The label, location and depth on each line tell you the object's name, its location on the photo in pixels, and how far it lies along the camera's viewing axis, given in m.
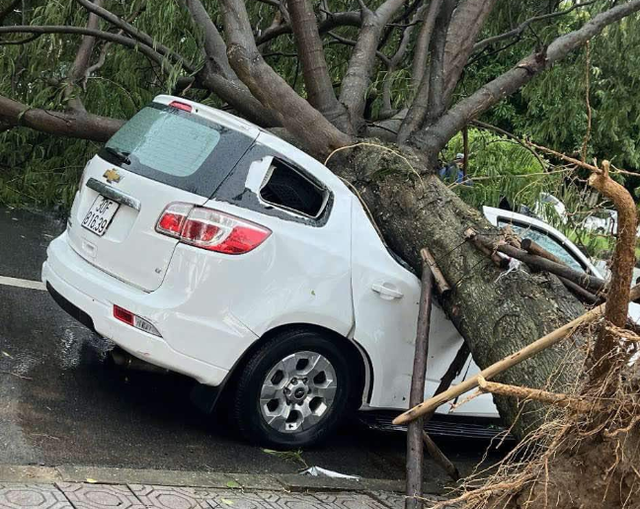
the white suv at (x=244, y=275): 4.62
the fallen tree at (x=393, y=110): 4.69
